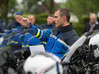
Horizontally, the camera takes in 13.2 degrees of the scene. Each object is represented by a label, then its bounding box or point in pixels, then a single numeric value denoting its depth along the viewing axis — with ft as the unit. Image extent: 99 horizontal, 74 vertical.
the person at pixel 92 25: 53.63
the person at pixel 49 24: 38.11
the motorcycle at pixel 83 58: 21.18
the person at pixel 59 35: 24.31
